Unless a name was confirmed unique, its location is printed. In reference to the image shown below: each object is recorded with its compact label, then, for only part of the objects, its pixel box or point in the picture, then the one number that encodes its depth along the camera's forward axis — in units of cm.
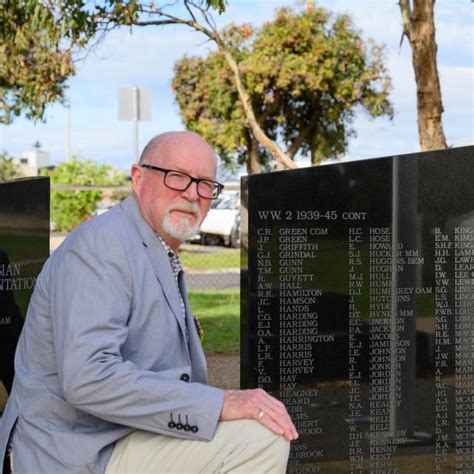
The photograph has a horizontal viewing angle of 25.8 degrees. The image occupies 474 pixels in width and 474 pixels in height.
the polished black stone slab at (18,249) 505
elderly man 311
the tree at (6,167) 3383
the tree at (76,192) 2377
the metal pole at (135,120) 1422
